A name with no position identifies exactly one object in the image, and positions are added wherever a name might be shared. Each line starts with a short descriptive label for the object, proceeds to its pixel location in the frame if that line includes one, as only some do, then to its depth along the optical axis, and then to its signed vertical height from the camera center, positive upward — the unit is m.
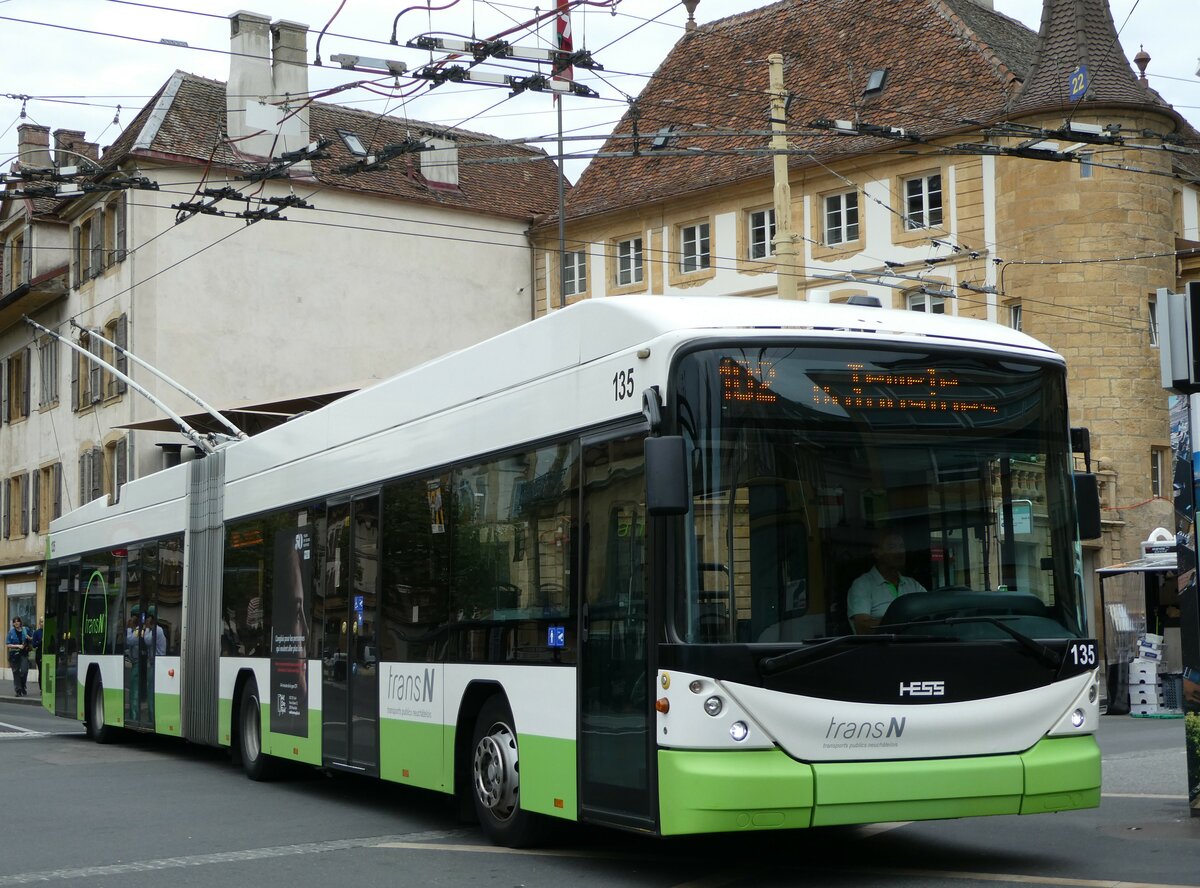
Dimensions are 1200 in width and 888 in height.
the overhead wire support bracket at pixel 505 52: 13.91 +4.41
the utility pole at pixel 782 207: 18.73 +4.41
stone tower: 34.91 +6.77
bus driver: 8.23 +0.09
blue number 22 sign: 23.97 +7.19
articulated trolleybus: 8.08 +0.16
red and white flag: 14.57 +4.76
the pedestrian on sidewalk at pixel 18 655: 37.25 -0.77
